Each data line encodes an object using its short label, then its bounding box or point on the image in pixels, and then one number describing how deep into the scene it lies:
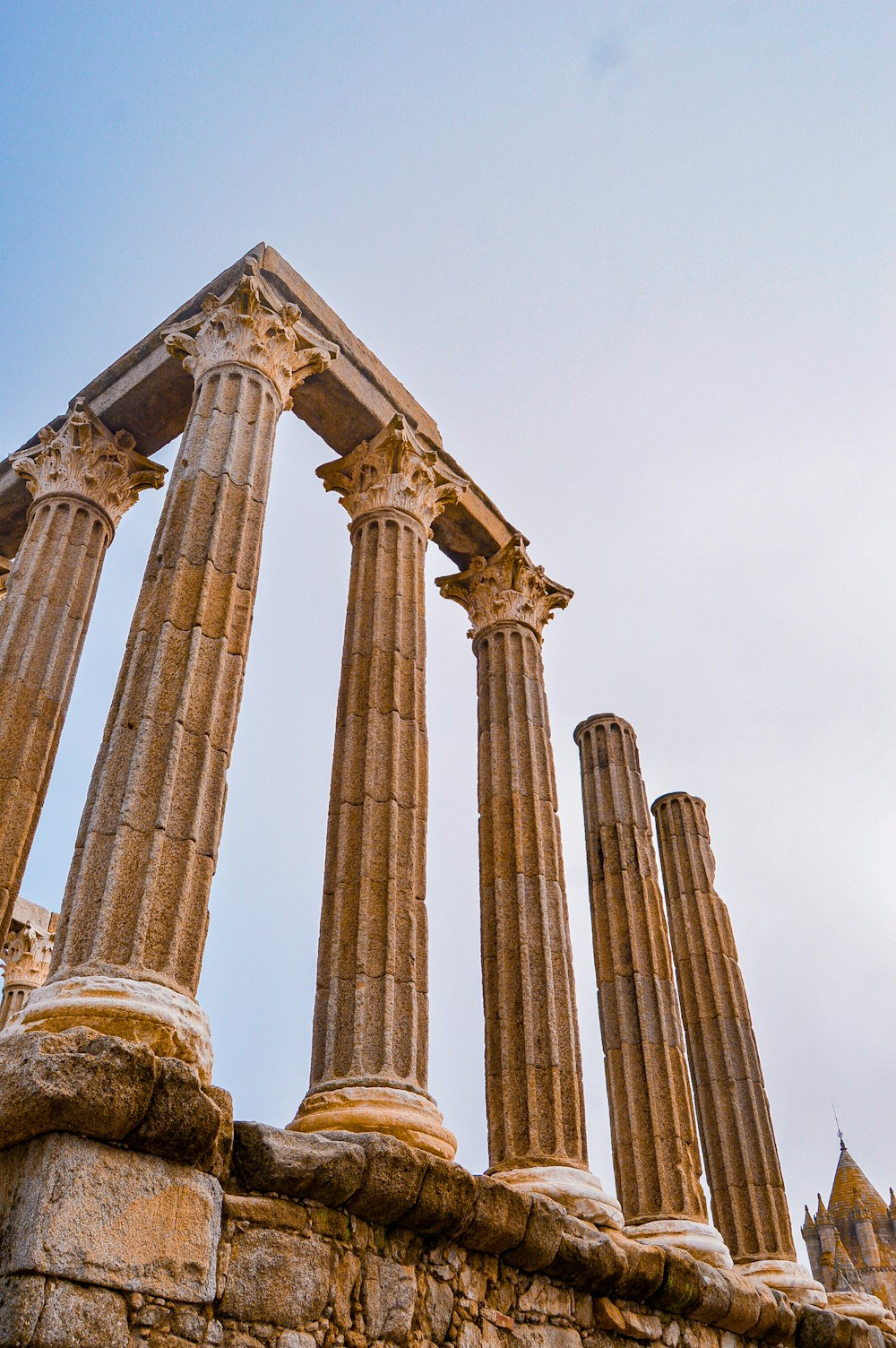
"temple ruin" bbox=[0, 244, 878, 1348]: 6.29
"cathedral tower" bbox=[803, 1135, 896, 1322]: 46.59
